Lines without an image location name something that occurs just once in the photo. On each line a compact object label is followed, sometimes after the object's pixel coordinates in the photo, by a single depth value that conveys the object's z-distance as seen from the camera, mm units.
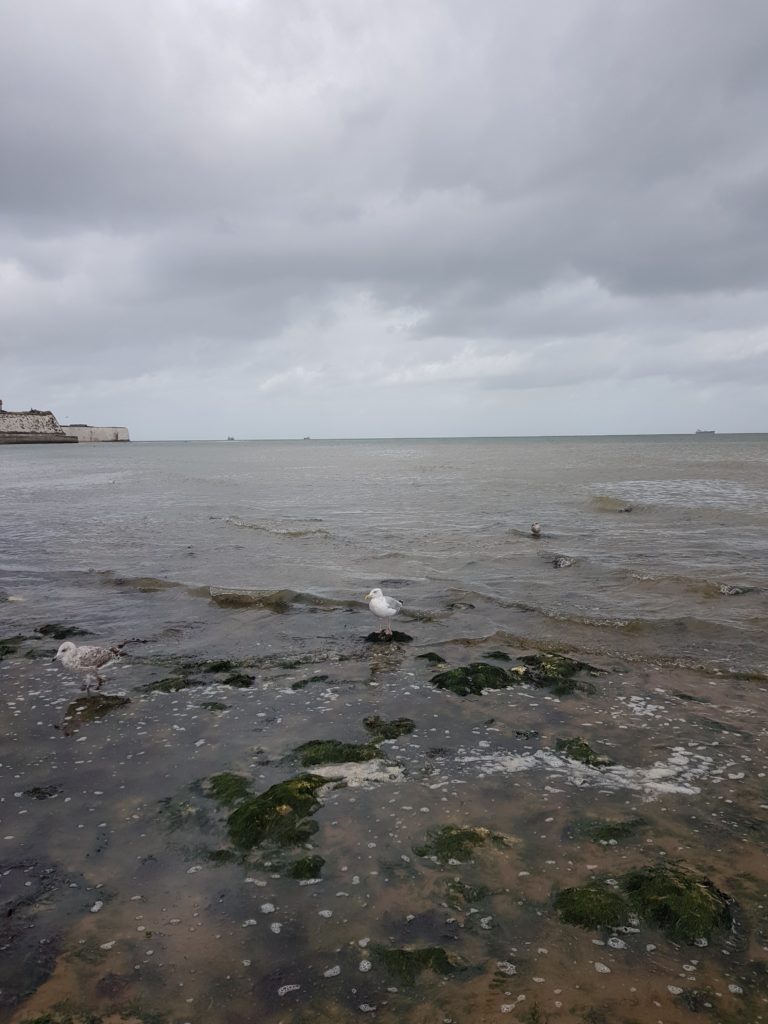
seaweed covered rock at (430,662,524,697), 8867
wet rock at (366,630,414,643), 11383
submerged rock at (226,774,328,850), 5531
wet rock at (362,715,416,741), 7508
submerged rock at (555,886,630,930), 4477
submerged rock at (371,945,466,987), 4074
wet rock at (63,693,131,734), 7980
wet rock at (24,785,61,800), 6234
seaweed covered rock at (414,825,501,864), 5242
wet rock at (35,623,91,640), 11812
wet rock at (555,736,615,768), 6719
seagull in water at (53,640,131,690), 9500
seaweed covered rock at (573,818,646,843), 5424
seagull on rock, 11602
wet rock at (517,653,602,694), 8930
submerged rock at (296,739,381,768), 6891
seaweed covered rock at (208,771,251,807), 6160
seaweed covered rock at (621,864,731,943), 4398
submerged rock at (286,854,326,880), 5074
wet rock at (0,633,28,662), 10747
